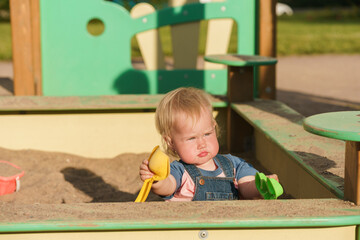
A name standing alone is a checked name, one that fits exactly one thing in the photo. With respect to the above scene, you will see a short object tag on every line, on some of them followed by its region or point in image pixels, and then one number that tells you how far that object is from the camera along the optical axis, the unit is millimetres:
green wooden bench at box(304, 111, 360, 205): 3216
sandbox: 3219
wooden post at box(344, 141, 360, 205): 3281
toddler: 3497
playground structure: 3221
